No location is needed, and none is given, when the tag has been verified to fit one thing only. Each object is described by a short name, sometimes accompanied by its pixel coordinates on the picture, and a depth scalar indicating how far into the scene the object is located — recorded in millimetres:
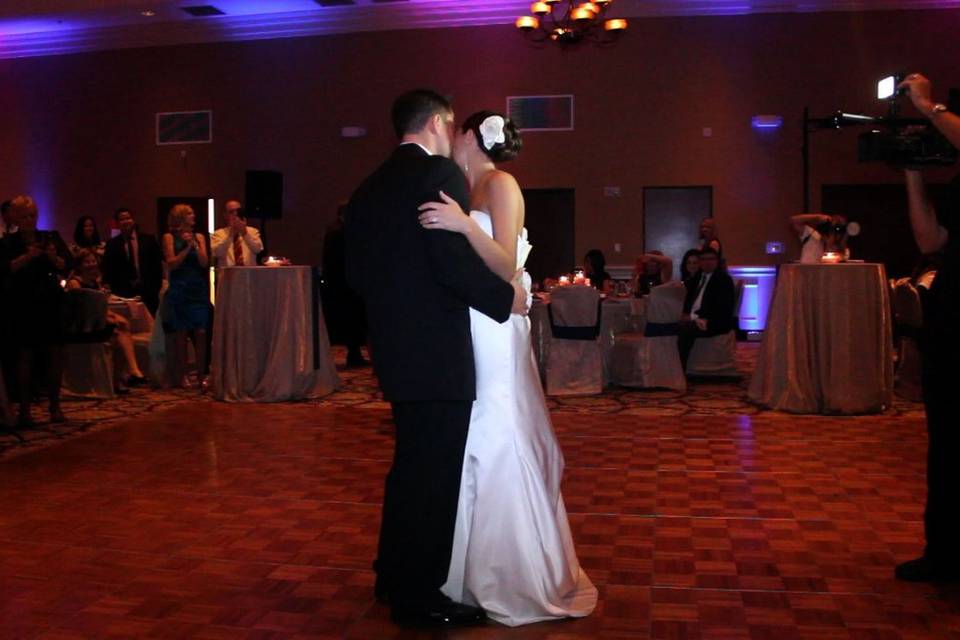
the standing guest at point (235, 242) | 6805
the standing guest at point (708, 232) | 8438
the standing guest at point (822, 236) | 6133
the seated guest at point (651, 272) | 7754
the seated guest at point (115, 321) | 6688
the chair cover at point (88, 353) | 6590
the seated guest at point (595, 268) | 8695
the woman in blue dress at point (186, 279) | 6793
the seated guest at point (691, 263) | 7594
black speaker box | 9164
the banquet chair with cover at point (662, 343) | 6773
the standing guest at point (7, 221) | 5203
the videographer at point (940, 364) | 2574
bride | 2330
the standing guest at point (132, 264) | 8406
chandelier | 8555
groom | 2207
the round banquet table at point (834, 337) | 5512
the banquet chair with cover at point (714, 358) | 7387
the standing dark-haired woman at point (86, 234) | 8672
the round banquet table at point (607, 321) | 7109
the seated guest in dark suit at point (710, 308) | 7211
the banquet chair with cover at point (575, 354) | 6695
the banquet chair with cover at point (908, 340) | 6344
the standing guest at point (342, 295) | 7953
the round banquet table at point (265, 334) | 6250
